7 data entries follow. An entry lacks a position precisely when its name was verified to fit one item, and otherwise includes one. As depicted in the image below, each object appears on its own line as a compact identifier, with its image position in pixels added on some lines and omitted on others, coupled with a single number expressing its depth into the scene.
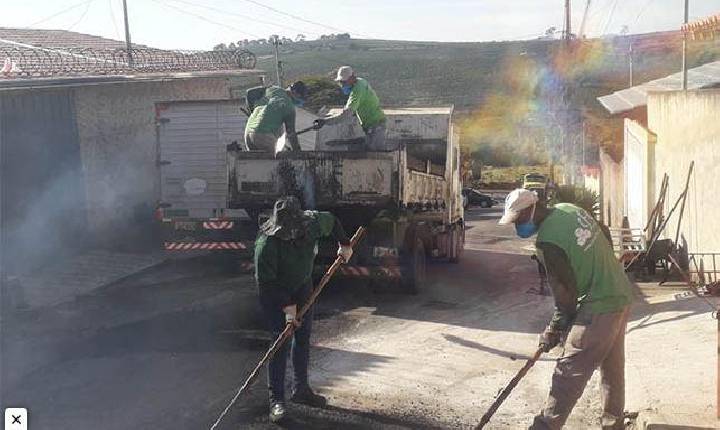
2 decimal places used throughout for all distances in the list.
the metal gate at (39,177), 14.18
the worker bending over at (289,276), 6.49
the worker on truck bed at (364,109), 10.98
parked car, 31.55
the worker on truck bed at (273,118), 10.62
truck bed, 10.46
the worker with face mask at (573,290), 5.03
